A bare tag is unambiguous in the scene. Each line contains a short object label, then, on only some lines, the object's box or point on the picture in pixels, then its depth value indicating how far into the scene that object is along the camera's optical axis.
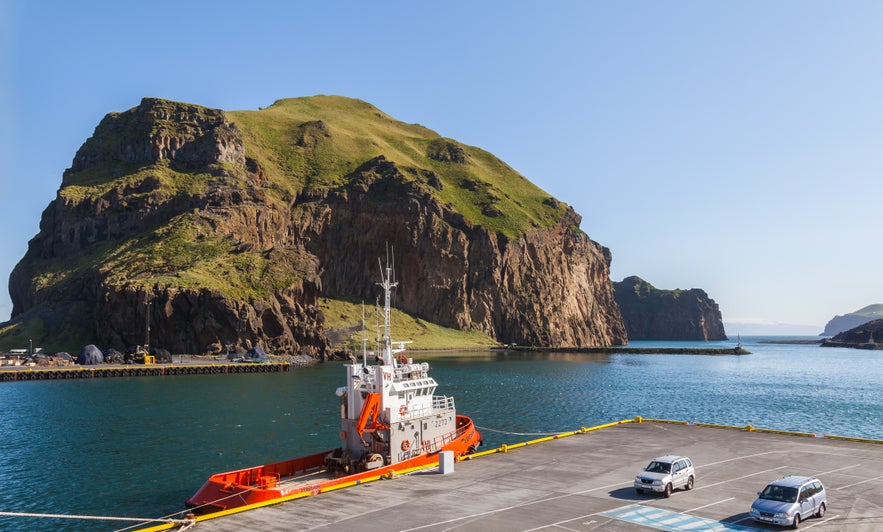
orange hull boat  33.53
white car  31.19
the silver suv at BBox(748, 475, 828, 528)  26.58
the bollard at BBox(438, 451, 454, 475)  36.91
